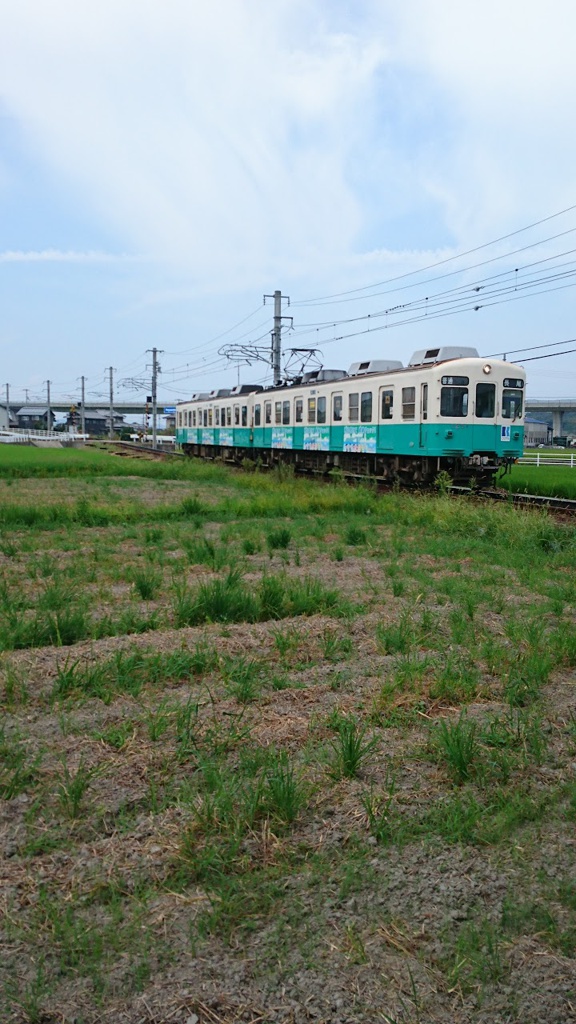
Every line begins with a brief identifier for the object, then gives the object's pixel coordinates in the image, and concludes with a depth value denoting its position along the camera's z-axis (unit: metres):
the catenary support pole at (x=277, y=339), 36.03
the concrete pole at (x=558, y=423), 98.25
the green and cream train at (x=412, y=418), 19.55
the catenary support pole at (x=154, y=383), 59.47
